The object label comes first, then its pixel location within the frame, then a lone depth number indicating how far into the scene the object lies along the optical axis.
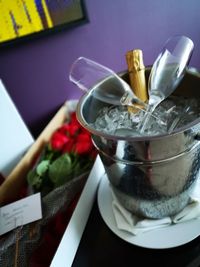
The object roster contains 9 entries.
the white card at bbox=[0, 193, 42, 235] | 0.54
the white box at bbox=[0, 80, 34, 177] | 0.75
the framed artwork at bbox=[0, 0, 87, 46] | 0.76
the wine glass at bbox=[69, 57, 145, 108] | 0.49
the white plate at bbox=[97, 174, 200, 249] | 0.47
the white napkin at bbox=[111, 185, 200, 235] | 0.50
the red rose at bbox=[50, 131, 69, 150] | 0.81
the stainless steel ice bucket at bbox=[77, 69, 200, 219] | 0.37
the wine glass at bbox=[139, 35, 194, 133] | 0.46
